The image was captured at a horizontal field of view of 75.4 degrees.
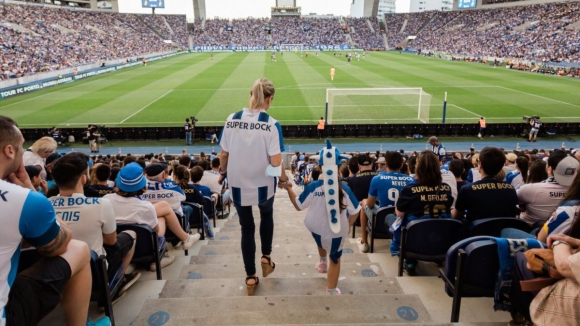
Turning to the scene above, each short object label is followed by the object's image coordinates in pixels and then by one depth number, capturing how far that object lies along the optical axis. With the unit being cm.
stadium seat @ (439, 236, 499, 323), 318
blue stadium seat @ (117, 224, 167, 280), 421
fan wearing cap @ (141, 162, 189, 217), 555
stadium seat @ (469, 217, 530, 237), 415
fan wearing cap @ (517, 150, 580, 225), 460
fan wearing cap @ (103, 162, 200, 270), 432
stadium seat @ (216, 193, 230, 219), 899
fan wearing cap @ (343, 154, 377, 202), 683
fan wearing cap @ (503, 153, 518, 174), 962
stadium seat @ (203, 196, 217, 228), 748
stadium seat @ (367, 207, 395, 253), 535
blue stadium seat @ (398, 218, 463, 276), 429
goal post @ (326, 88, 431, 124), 2298
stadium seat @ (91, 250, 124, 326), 317
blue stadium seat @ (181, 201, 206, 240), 641
